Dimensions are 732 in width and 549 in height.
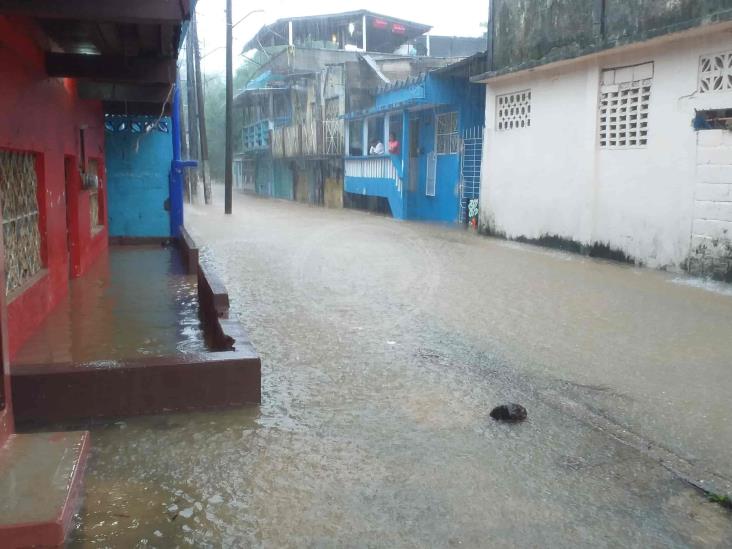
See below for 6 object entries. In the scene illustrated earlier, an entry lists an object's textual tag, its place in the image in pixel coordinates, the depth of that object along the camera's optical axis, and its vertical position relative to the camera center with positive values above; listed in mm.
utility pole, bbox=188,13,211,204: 27875 +2187
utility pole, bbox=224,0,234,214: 23656 +2348
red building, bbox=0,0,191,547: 3152 +176
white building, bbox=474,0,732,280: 9695 +543
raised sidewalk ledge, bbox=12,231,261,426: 4391 -1337
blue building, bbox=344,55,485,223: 18500 +840
